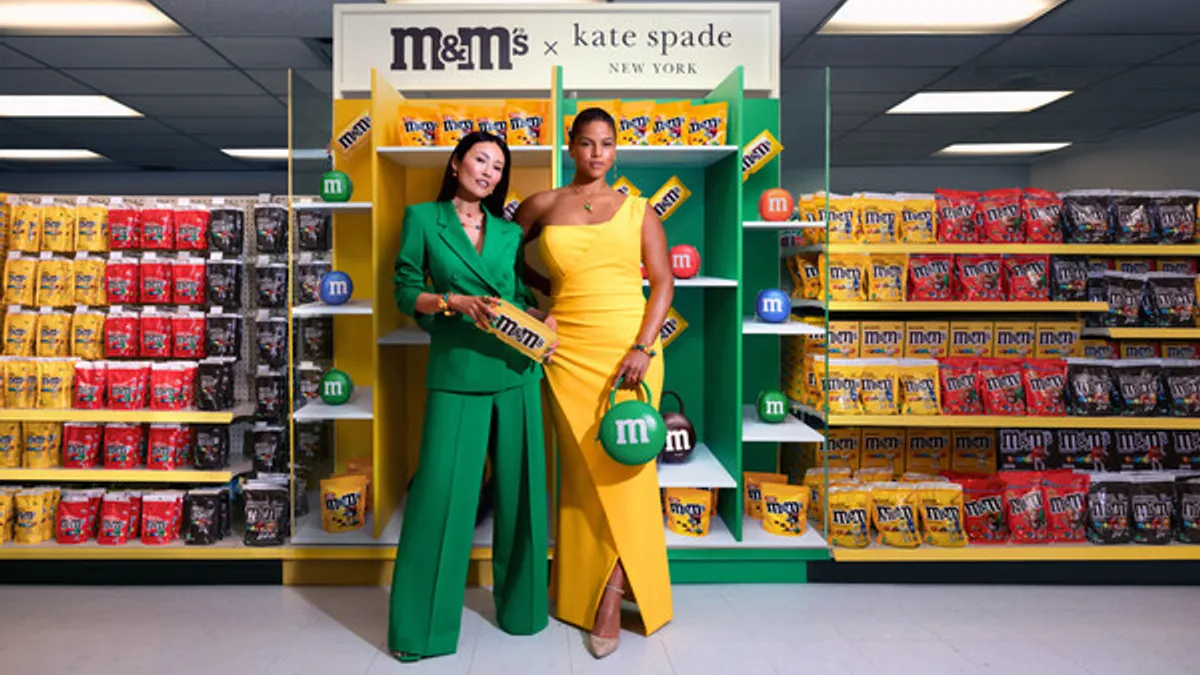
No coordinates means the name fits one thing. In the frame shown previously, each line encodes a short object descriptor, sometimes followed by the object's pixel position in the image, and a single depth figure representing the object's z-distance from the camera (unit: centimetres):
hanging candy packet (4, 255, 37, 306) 380
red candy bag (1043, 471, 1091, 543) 375
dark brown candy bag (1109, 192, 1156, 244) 390
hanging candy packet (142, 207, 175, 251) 378
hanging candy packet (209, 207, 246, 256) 379
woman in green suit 281
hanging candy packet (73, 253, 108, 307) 380
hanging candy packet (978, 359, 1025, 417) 385
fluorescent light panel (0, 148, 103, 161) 1031
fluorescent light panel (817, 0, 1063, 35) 496
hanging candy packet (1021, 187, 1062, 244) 391
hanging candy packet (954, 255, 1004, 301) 390
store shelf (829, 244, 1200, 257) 384
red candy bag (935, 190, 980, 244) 395
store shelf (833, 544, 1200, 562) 364
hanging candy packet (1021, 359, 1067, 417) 385
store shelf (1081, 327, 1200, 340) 389
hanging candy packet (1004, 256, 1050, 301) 388
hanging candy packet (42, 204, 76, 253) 380
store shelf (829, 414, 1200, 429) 379
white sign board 394
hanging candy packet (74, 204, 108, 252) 381
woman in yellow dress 290
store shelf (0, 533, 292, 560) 361
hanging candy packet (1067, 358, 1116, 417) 387
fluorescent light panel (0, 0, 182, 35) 491
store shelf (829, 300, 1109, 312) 384
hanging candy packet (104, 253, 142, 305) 377
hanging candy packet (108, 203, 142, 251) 378
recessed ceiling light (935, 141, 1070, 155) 1034
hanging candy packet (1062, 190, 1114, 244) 391
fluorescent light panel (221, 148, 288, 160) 1053
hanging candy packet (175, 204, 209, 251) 379
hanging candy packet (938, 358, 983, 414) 388
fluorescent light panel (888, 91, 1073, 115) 746
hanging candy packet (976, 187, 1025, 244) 392
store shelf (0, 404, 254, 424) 365
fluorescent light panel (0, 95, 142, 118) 750
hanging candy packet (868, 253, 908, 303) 390
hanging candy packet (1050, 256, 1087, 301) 391
